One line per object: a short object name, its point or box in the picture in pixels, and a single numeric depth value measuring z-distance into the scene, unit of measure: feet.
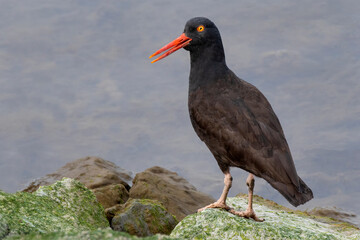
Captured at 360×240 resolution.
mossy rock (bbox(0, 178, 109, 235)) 42.01
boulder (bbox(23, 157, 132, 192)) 77.12
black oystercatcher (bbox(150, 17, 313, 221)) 51.31
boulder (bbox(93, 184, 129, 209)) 69.56
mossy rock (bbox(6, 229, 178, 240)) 29.70
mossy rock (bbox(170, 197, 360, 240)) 50.52
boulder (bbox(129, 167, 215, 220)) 71.56
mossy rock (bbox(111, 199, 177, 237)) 59.52
